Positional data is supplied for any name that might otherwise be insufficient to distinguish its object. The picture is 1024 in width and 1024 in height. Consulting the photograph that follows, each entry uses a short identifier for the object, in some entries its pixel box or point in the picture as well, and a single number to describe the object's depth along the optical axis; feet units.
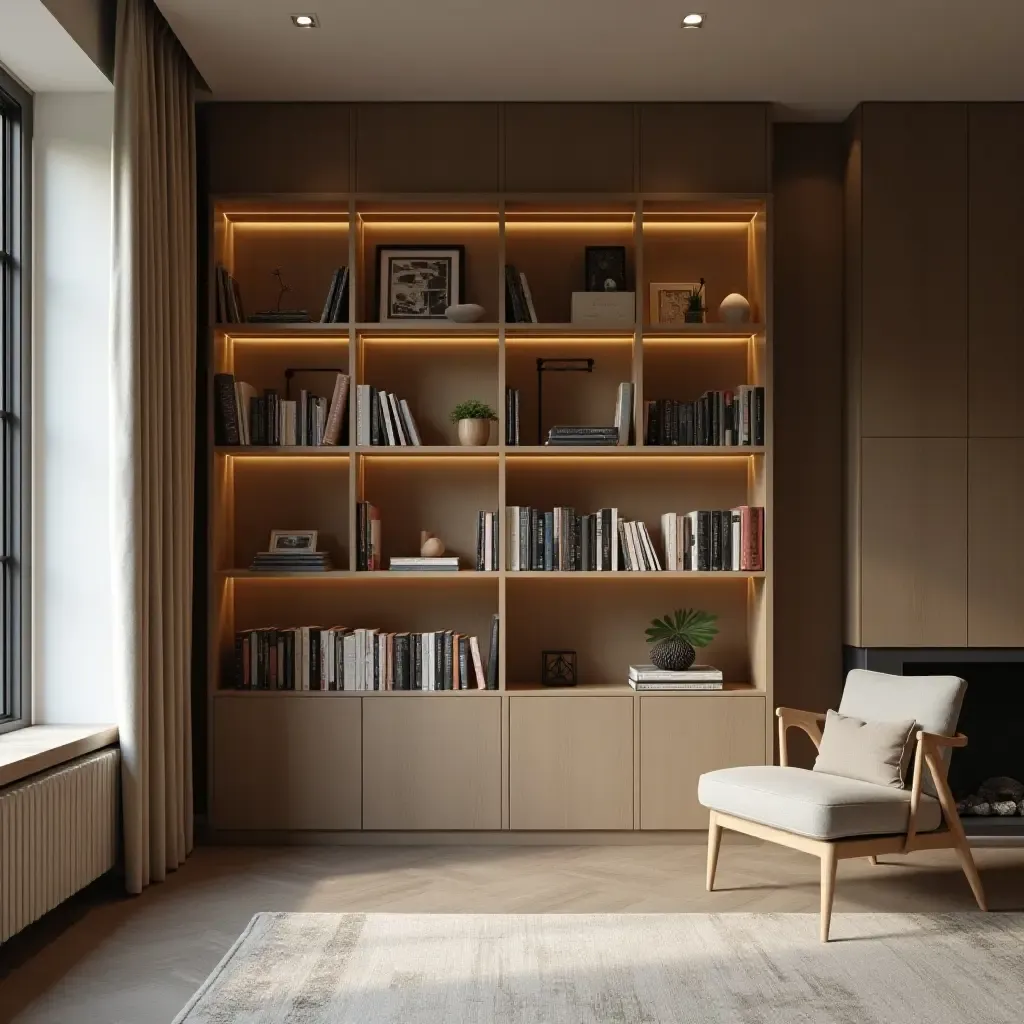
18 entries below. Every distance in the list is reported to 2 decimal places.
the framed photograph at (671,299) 17.33
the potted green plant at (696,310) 16.89
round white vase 16.69
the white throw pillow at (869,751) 13.37
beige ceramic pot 16.62
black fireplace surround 17.70
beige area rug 10.20
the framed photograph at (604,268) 17.15
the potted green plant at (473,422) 16.63
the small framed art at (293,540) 16.97
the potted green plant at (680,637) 16.43
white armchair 12.51
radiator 11.14
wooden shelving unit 17.17
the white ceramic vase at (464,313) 16.55
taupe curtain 13.80
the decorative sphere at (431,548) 16.83
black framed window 13.91
